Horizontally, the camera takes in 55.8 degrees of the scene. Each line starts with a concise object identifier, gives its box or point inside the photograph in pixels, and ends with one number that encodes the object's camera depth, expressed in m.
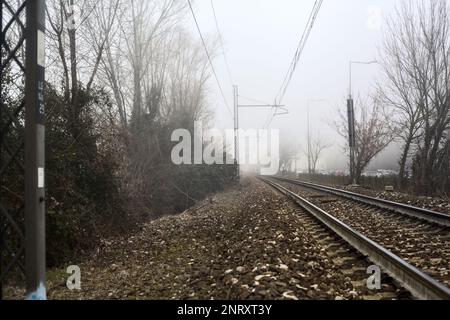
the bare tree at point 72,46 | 12.46
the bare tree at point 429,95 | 25.80
